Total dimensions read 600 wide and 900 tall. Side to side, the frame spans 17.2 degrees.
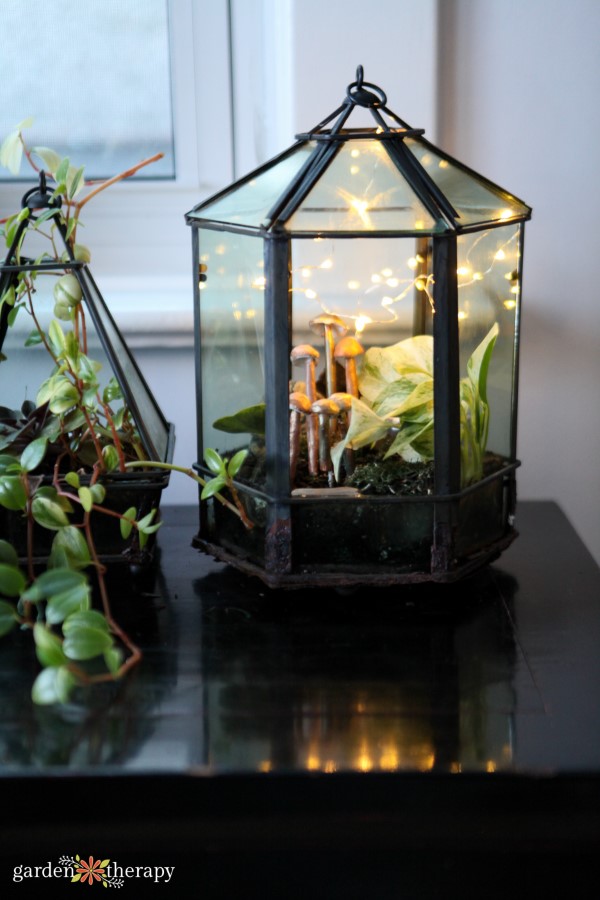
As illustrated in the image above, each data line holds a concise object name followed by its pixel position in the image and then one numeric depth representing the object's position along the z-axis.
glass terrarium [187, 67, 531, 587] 1.17
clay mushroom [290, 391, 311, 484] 1.19
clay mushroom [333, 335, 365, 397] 1.23
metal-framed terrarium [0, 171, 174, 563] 1.20
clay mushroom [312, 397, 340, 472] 1.22
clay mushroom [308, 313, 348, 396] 1.24
